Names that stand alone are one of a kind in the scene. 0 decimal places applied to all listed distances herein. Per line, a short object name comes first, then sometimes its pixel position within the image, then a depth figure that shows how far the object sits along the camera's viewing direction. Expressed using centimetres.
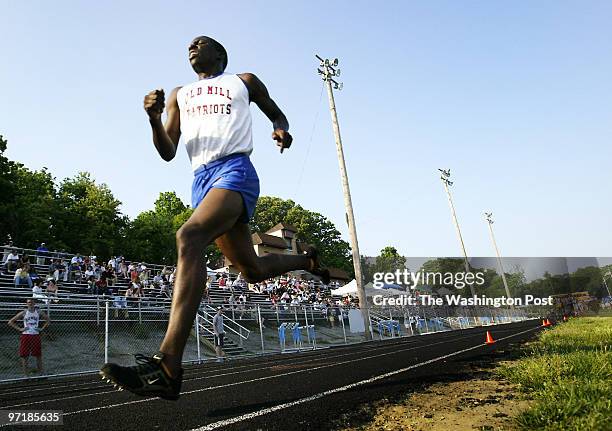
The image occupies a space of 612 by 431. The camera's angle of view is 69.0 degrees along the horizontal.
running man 233
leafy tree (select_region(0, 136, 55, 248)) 3234
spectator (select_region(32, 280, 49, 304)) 1145
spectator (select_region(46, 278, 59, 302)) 1317
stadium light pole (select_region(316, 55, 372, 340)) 2313
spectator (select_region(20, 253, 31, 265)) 1446
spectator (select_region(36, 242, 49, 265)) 1666
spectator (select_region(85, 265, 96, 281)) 1625
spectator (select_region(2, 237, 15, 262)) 1535
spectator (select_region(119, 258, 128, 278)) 1892
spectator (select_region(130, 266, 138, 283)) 1811
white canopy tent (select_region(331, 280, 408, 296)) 3122
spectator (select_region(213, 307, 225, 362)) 1492
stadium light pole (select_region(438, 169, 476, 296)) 4634
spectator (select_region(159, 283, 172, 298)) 1790
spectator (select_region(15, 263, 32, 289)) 1345
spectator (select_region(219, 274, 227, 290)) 2191
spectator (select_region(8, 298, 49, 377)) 1026
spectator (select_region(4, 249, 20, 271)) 1486
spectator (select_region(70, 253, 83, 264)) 1727
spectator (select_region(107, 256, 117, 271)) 1860
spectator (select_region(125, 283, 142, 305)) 1651
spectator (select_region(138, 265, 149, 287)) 1855
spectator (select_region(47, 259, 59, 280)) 1604
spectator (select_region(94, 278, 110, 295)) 1584
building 6475
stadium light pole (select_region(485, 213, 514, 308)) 5766
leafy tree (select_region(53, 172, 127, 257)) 3894
